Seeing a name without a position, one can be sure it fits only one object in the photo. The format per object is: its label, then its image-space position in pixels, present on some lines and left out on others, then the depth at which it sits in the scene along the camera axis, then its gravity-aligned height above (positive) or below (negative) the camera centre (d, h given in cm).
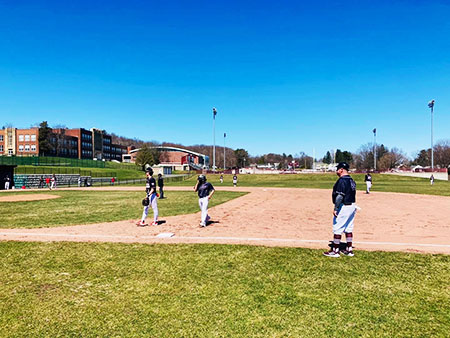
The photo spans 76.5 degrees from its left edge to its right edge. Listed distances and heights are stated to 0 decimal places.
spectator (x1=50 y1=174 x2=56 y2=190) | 3578 -195
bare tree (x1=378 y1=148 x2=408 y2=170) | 11086 +238
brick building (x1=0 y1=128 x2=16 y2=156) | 8569 +812
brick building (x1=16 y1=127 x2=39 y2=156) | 8525 +808
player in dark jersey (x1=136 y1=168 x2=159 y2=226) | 1063 -96
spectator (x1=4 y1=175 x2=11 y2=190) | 3394 -156
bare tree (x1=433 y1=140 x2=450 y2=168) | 10606 +415
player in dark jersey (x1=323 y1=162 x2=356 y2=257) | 680 -96
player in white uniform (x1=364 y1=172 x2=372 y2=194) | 2704 -140
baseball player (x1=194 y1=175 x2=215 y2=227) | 1071 -98
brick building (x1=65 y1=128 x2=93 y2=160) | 10156 +985
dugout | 3412 -61
